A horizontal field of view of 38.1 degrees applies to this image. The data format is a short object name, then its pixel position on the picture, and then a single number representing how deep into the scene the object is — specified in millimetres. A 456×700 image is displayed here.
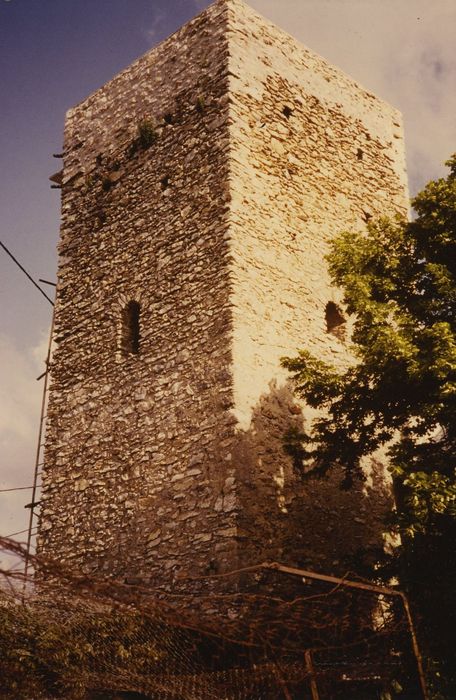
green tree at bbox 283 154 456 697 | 6539
